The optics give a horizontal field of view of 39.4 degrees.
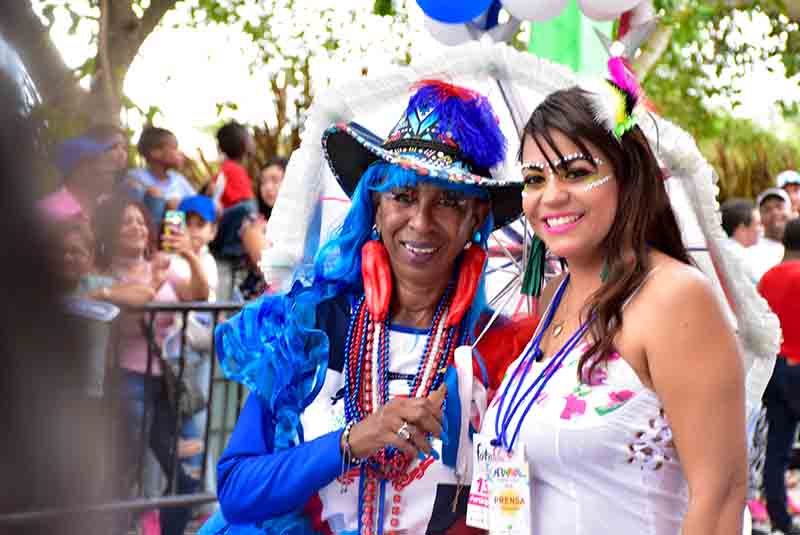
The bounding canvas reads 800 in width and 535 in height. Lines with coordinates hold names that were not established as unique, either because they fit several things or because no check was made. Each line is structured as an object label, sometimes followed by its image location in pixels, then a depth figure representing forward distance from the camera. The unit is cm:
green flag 552
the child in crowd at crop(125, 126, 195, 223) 528
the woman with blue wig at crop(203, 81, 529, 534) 246
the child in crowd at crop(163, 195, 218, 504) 535
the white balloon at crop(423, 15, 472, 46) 518
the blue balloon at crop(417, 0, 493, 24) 491
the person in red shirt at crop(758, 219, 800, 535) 633
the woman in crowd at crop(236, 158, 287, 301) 679
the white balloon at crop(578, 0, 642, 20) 503
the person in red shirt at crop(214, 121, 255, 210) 778
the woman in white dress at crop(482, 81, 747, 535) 200
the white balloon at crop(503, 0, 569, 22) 493
